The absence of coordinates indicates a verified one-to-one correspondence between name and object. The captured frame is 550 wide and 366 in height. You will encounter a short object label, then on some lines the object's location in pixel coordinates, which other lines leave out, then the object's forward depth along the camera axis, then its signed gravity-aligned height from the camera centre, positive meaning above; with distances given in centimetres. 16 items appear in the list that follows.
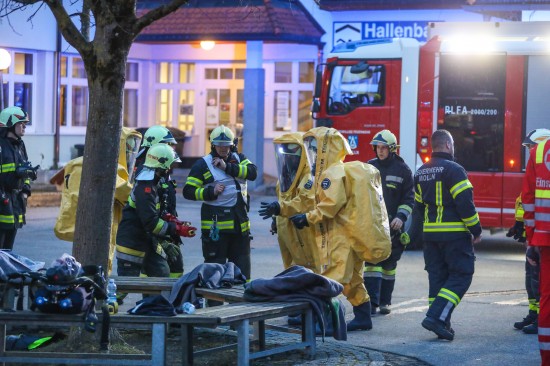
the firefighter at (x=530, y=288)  1481 -183
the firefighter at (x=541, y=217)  1181 -94
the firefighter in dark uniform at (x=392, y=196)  1648 -115
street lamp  3148 +28
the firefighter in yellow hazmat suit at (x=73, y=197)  1573 -116
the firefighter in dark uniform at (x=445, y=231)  1421 -128
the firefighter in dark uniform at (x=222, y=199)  1531 -112
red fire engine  2512 -20
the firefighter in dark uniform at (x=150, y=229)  1447 -135
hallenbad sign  4017 +132
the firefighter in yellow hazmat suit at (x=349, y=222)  1395 -120
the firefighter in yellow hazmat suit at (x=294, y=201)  1490 -109
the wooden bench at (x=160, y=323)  1044 -160
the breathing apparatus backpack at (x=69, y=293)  1023 -137
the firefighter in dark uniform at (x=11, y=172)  1634 -98
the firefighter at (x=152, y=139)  1583 -60
